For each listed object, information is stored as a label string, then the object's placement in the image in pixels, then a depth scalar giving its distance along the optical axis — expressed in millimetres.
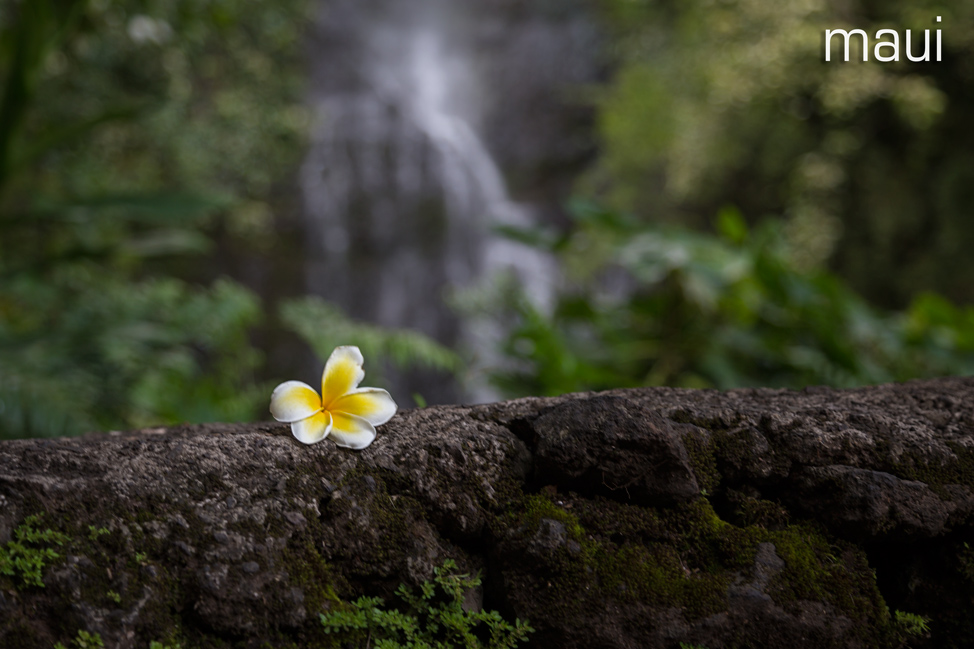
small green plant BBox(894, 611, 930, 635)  833
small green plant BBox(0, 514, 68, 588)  707
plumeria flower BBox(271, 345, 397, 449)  885
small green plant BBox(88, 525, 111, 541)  748
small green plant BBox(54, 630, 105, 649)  678
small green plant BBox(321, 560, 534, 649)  752
